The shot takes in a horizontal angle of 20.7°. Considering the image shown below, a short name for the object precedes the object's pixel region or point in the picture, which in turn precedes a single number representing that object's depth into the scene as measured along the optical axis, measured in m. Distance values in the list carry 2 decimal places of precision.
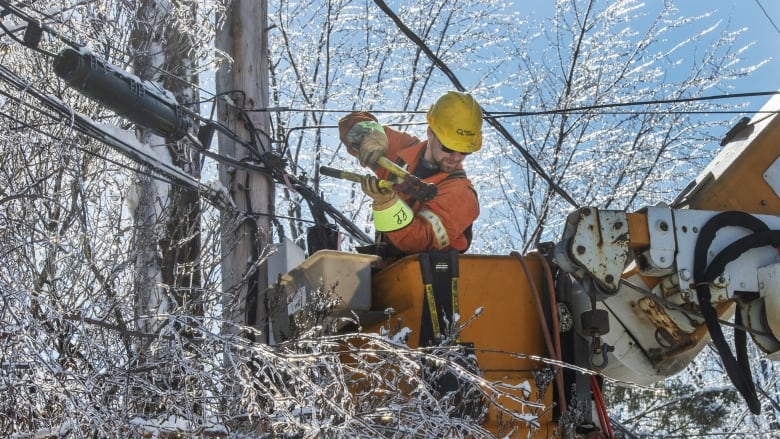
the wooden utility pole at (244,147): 13.35
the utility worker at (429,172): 11.25
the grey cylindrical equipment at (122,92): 11.10
